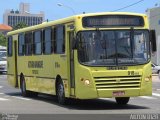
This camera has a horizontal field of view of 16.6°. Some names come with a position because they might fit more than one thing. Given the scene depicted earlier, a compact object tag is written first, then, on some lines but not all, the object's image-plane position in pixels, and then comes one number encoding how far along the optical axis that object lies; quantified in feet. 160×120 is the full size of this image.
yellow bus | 56.65
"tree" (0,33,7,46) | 449.23
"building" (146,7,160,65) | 216.74
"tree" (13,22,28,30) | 401.19
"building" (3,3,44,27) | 454.81
